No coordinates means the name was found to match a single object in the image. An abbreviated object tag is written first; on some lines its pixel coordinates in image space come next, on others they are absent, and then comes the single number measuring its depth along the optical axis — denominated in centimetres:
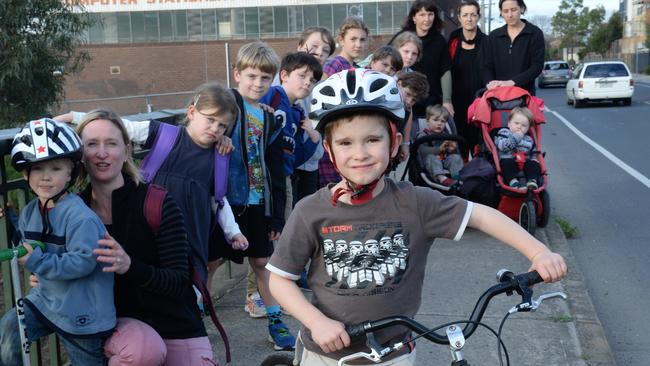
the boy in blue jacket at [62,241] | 307
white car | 3038
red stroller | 823
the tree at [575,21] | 11700
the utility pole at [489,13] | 7374
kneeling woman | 329
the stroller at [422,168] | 838
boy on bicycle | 281
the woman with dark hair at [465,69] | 933
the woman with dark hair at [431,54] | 908
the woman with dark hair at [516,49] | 891
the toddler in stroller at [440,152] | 851
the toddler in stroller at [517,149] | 824
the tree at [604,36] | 11169
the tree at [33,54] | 1861
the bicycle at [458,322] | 239
